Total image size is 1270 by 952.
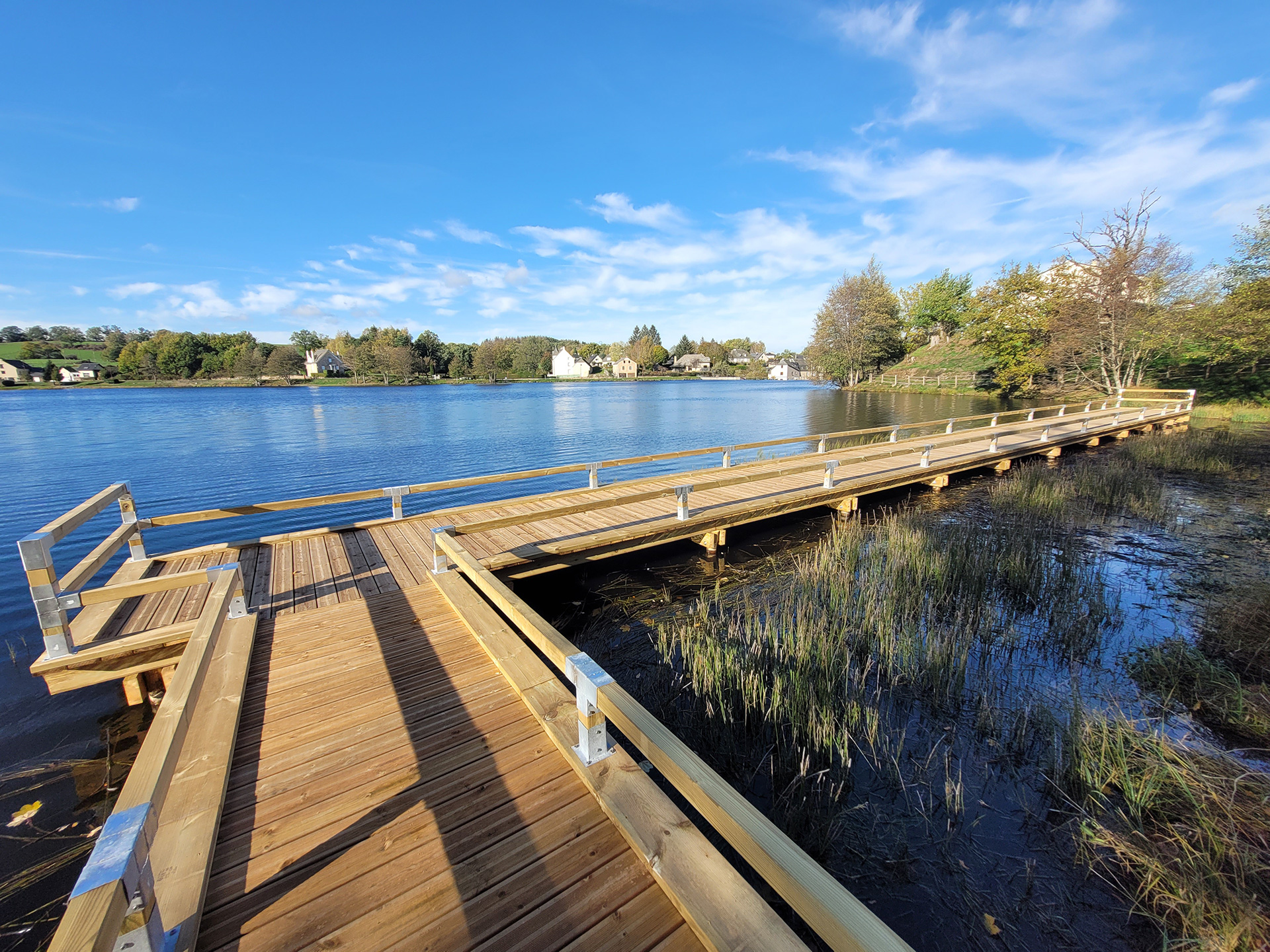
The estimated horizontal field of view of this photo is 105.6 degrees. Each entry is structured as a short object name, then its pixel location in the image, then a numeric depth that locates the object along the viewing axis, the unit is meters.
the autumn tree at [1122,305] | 26.59
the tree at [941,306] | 62.06
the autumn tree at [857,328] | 55.62
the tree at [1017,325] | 41.19
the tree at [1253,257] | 25.03
